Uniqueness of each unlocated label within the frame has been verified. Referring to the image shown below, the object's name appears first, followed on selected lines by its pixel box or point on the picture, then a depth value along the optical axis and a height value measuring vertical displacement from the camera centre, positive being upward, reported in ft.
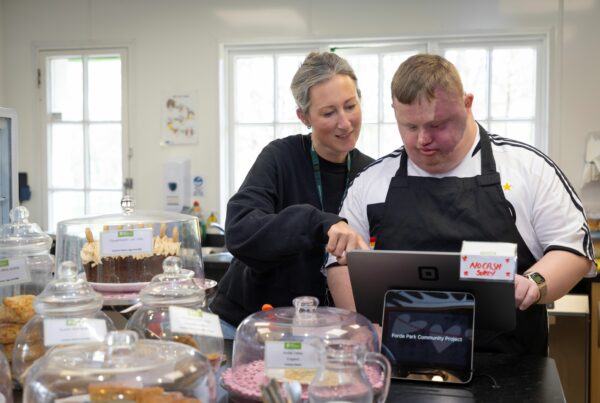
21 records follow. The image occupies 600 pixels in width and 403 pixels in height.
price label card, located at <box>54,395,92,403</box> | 3.30 -1.12
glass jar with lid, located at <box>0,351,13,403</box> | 3.90 -1.22
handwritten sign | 4.55 -0.65
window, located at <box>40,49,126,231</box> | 16.01 +0.69
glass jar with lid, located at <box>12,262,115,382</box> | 4.09 -0.94
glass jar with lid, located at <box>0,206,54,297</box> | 5.18 -0.76
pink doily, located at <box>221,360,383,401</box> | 4.16 -1.34
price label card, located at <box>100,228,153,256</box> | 6.14 -0.70
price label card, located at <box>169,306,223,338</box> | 4.22 -0.97
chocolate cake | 6.34 -0.94
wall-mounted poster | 15.37 +0.96
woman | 6.63 -0.23
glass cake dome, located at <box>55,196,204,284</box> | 6.22 -0.77
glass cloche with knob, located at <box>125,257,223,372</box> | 4.29 -0.96
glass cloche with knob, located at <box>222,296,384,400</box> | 4.07 -1.11
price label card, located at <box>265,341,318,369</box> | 4.06 -1.11
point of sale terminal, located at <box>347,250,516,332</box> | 4.78 -0.82
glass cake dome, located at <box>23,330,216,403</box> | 3.31 -1.03
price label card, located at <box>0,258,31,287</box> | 5.11 -0.81
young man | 5.72 -0.30
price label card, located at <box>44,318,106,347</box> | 4.06 -0.98
